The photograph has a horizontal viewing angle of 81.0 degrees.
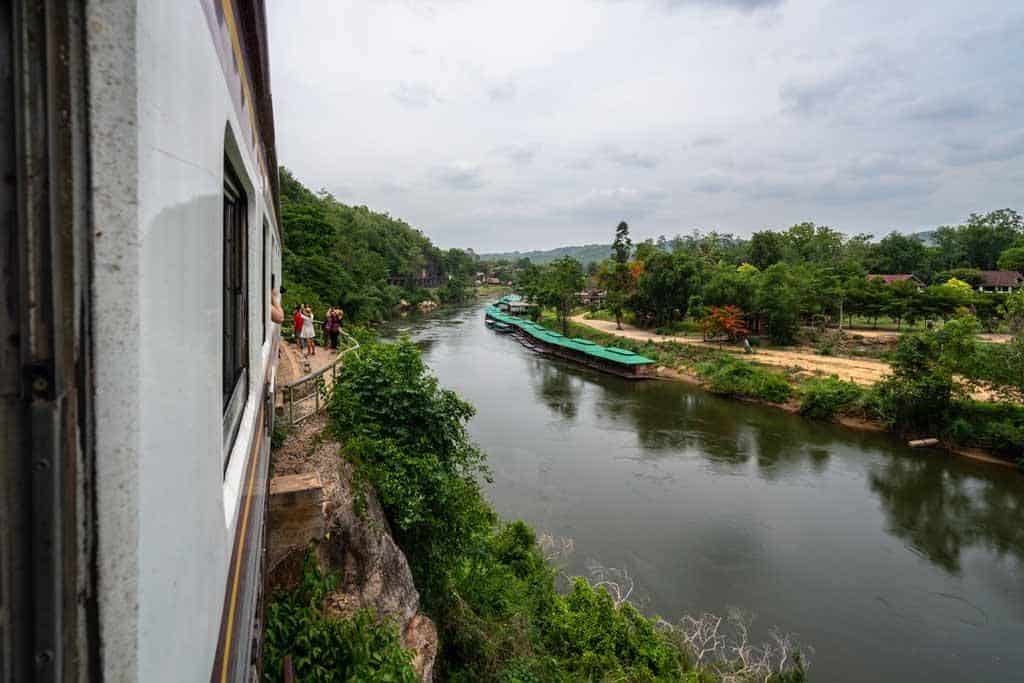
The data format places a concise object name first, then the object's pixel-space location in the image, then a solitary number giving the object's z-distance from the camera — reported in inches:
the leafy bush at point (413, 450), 259.8
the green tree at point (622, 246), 2250.2
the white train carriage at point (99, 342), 27.5
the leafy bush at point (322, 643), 162.7
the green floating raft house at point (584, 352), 1075.9
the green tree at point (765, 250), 1877.5
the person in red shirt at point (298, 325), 440.7
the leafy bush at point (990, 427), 639.8
